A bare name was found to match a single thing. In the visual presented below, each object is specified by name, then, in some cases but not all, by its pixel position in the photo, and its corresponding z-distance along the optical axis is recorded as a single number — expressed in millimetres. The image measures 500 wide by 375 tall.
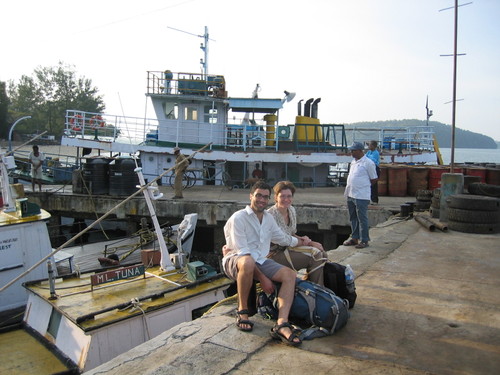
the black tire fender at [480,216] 8070
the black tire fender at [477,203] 8055
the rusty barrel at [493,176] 13188
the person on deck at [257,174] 17580
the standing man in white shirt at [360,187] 6844
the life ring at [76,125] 17523
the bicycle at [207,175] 17266
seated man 3577
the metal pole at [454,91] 9164
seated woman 4172
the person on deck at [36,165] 15477
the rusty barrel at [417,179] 14070
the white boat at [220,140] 17766
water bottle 4055
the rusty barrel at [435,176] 13734
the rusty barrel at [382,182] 14383
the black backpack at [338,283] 4074
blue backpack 3502
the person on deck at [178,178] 13356
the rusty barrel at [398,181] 14281
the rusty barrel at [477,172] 13391
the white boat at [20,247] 7598
